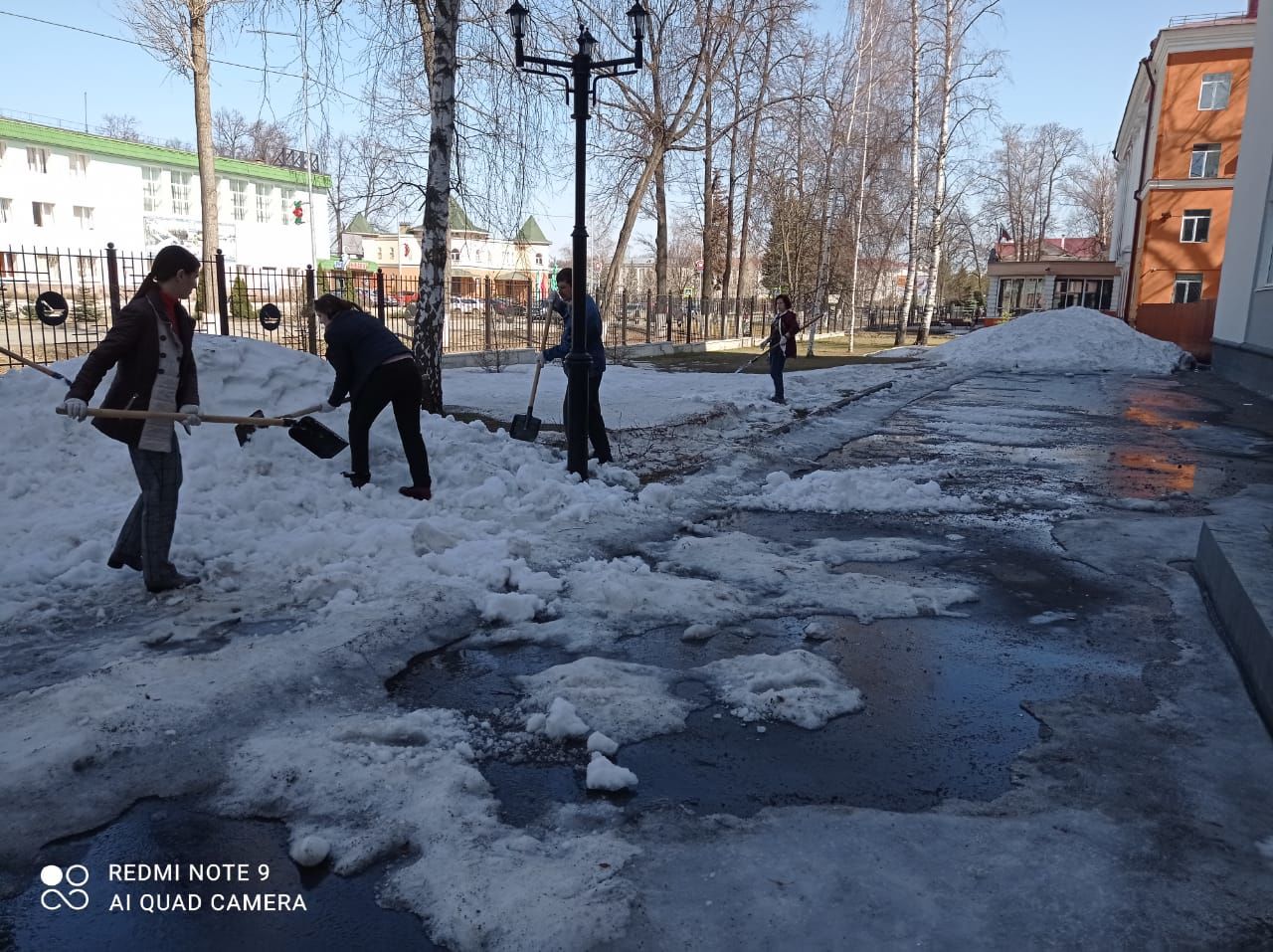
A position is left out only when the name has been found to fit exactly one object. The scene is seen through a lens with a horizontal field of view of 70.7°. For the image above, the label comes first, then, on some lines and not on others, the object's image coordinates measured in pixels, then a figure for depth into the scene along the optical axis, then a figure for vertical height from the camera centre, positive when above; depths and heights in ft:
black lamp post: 24.94 +0.65
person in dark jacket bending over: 21.71 -1.59
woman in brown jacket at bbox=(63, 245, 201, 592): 15.33 -1.33
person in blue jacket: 26.94 -0.92
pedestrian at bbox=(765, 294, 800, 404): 46.29 -0.75
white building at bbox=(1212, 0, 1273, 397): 63.77 +5.74
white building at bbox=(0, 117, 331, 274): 138.82 +18.23
